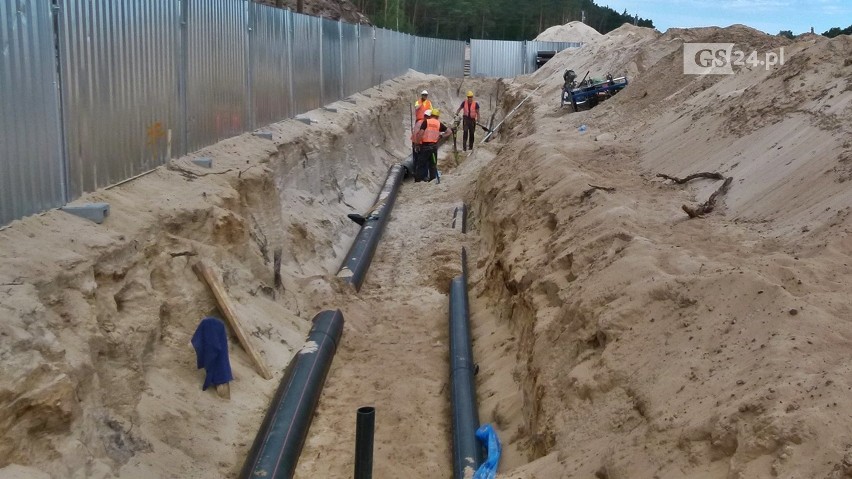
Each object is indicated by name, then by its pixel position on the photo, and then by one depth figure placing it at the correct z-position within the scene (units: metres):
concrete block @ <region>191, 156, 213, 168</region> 8.43
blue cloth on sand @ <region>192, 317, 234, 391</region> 5.84
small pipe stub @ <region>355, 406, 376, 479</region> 3.90
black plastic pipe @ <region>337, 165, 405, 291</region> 9.84
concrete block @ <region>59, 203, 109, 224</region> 5.78
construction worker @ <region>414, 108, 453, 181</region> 16.12
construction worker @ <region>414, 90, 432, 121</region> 16.19
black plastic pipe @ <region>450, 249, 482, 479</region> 5.46
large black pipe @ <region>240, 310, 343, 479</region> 5.19
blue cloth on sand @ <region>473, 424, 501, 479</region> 5.08
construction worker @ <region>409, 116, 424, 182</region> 16.36
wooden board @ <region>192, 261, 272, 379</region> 6.48
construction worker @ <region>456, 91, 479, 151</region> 20.34
